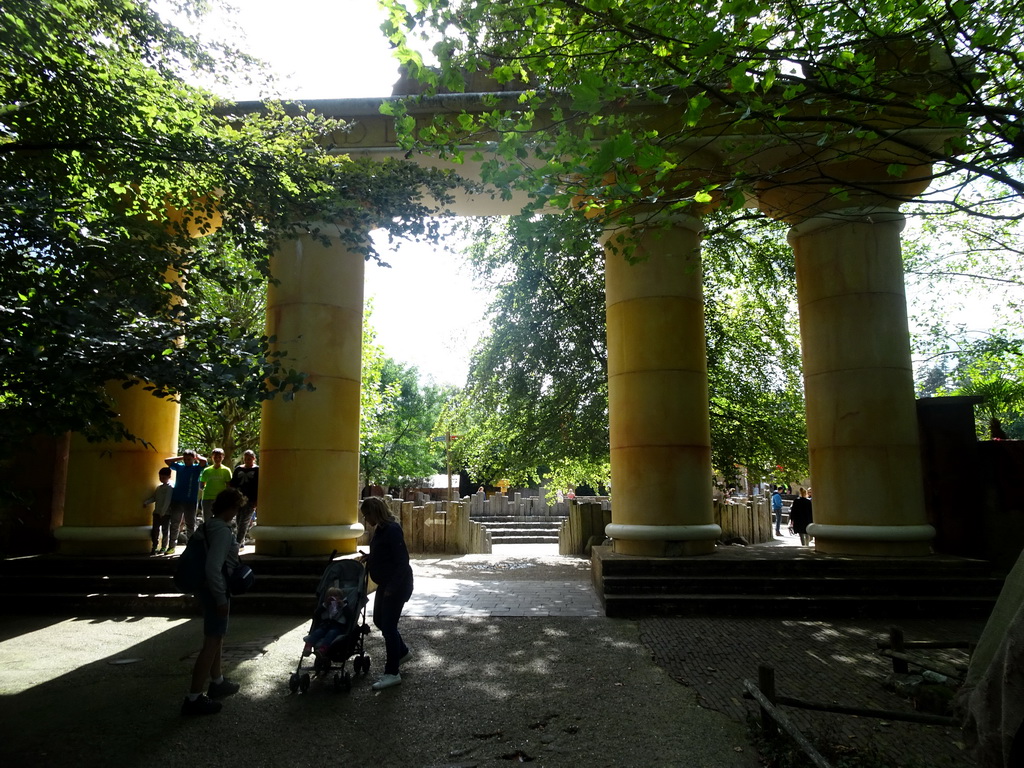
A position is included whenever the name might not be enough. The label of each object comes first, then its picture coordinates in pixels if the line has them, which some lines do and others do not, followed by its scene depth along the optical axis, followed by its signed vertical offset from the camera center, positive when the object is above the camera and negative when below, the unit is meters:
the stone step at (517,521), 25.97 -1.12
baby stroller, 5.30 -1.07
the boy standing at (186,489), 10.20 +0.07
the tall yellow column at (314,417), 9.57 +1.06
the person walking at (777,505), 27.98 -0.59
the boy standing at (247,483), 10.35 +0.15
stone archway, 9.47 +1.28
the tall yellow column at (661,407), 9.43 +1.16
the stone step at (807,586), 8.34 -1.15
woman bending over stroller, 5.52 -0.67
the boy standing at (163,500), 10.15 -0.09
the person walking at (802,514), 16.83 -0.57
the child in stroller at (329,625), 5.35 -1.03
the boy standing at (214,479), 10.07 +0.21
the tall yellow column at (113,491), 9.90 +0.04
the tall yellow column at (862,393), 9.41 +1.35
